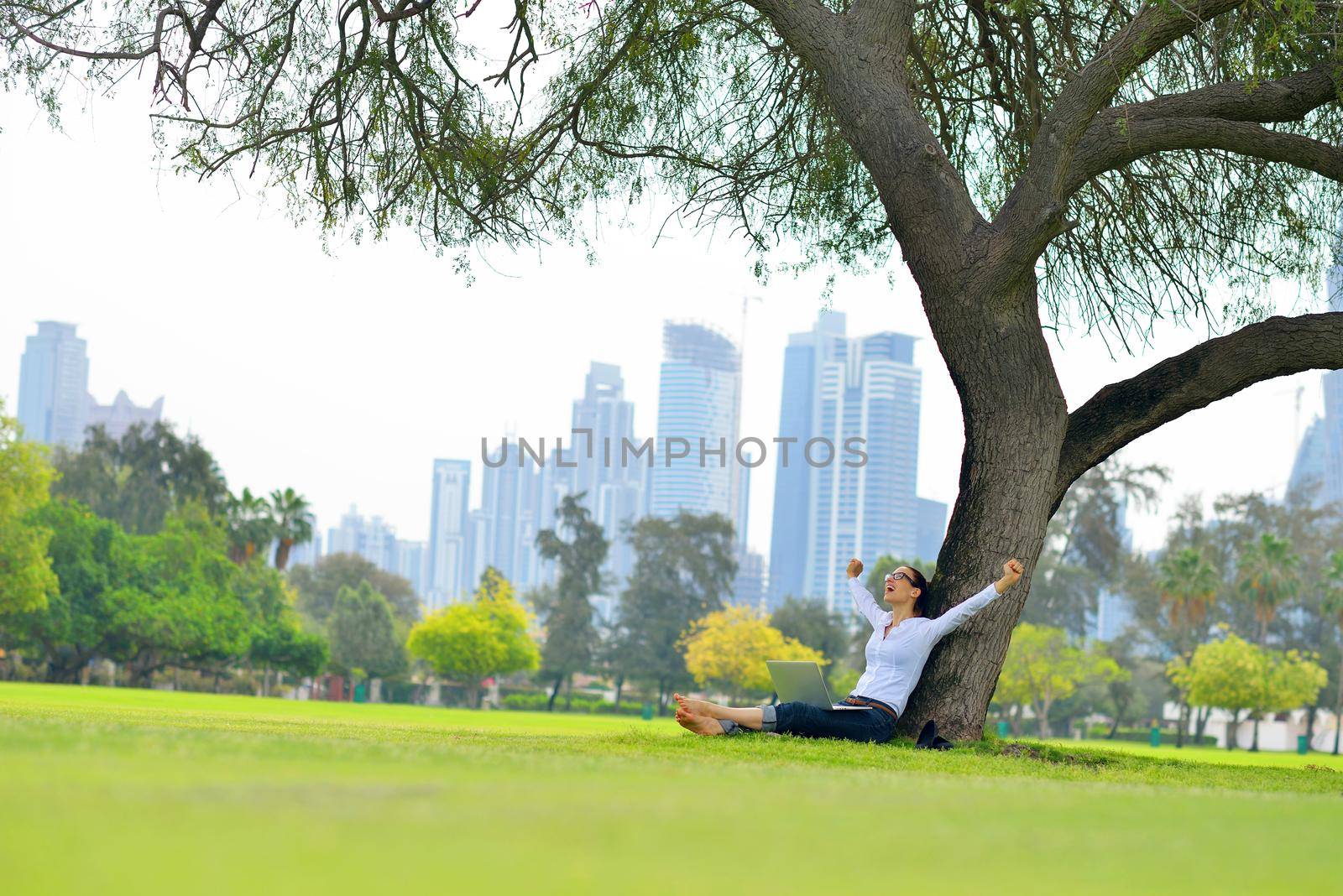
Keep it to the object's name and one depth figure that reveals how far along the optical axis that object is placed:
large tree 11.77
